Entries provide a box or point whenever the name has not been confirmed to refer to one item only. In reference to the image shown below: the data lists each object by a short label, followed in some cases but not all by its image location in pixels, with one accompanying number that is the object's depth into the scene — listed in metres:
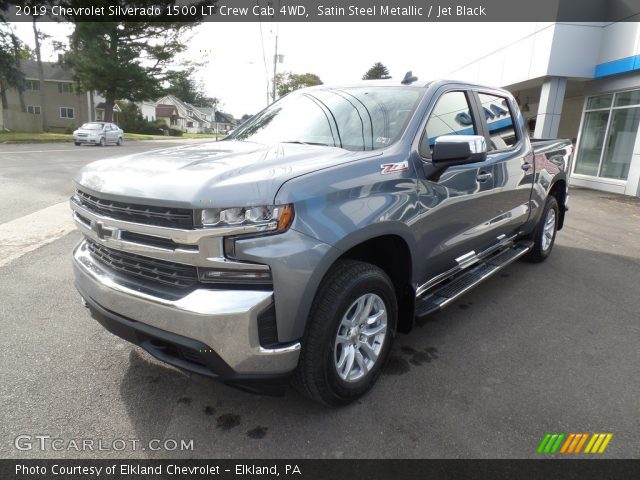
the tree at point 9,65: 35.47
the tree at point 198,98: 113.85
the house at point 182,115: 91.44
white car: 25.36
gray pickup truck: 2.03
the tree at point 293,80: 63.28
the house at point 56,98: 48.79
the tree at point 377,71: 64.43
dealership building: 12.16
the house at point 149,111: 81.60
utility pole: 30.58
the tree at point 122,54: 34.81
